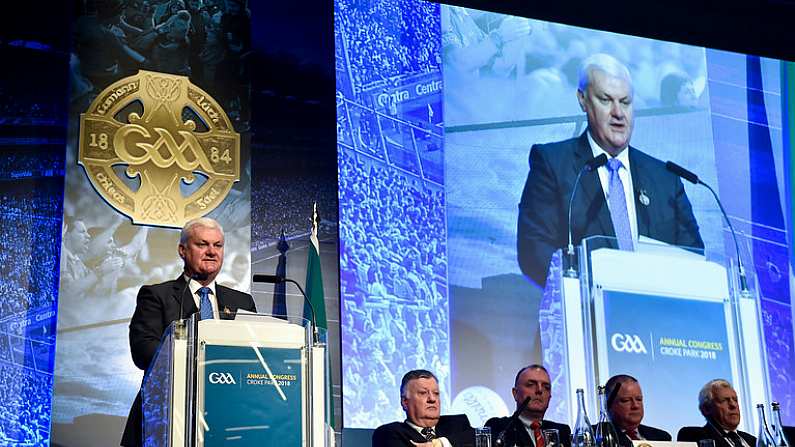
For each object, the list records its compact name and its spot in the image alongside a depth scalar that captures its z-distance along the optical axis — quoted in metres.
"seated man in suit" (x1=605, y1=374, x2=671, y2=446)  4.79
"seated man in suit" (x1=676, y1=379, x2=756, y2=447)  4.91
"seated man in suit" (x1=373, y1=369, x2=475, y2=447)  4.36
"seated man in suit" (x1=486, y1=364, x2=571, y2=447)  4.77
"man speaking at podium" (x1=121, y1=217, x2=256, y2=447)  3.24
